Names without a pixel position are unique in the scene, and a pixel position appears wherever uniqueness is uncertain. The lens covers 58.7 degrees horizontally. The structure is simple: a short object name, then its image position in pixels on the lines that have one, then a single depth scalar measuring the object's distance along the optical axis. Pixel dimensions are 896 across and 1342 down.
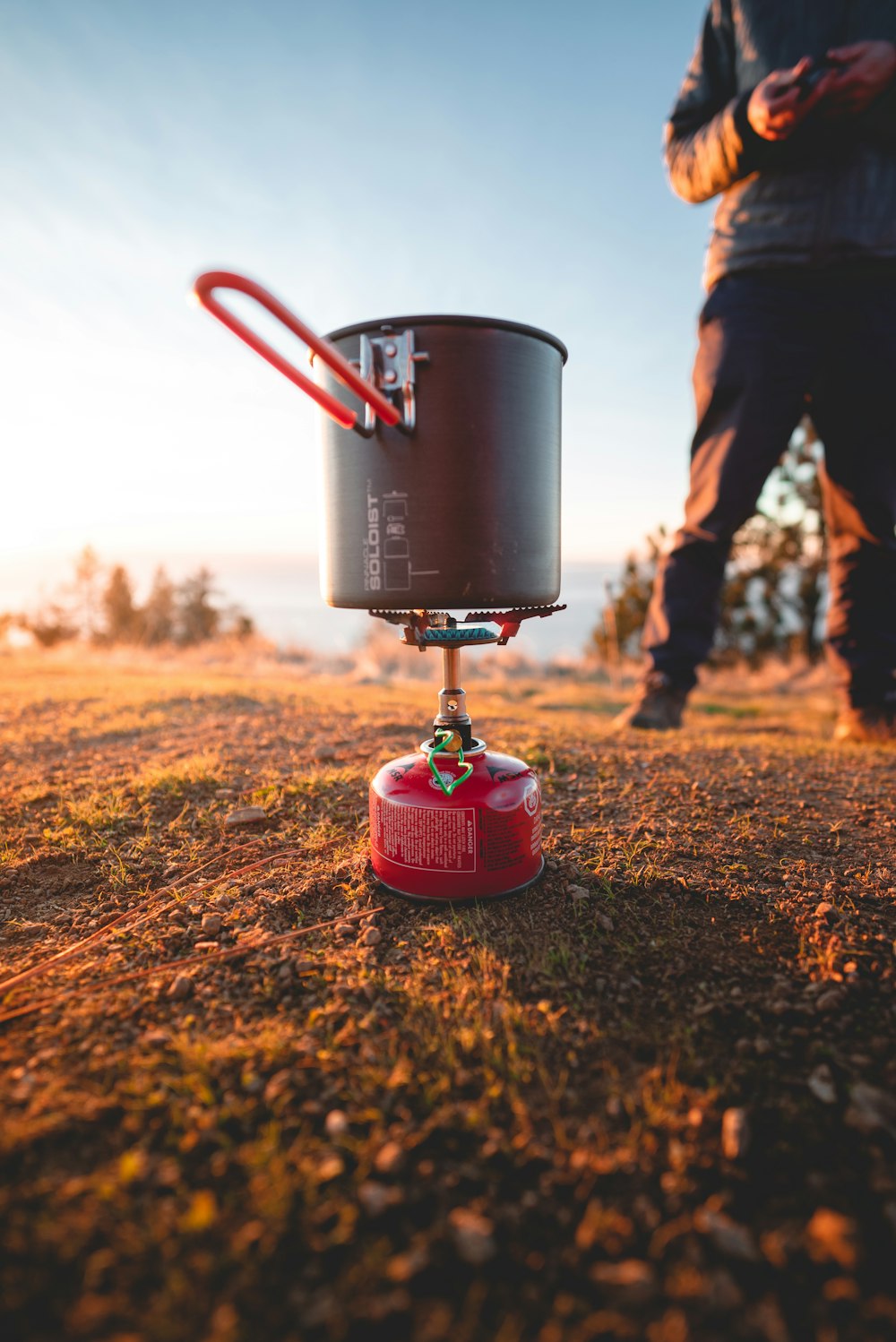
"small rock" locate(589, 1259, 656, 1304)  0.22
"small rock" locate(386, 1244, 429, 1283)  0.22
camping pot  0.38
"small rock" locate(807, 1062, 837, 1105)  0.27
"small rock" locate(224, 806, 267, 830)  0.49
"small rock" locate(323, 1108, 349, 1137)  0.26
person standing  0.60
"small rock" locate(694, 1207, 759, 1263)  0.23
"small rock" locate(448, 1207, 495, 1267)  0.23
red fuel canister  0.38
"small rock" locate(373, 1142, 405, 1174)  0.25
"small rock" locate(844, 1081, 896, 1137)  0.26
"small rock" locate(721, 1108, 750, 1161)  0.26
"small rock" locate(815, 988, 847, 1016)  0.31
